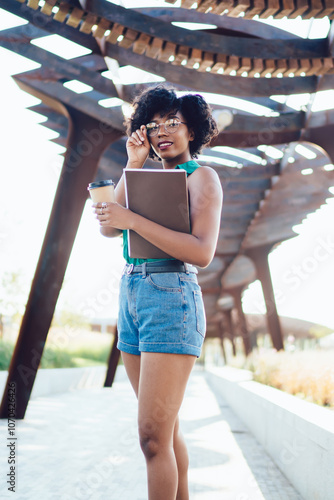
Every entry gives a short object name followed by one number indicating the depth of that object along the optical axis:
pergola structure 5.21
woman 1.96
